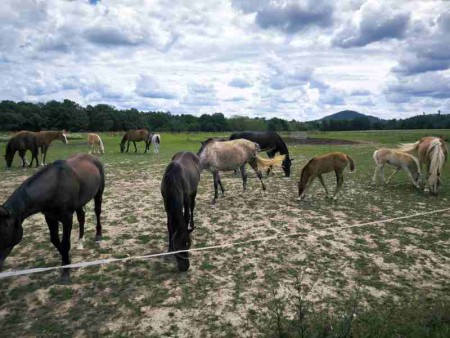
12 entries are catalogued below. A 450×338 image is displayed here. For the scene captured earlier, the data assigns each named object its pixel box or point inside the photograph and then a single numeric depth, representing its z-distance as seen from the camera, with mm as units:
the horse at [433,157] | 9547
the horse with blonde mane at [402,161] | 10469
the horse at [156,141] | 24234
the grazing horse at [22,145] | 15398
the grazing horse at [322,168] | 8836
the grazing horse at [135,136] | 25000
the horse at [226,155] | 8953
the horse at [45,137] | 16297
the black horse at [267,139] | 14484
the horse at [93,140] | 23339
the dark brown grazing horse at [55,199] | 3762
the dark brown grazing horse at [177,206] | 4691
